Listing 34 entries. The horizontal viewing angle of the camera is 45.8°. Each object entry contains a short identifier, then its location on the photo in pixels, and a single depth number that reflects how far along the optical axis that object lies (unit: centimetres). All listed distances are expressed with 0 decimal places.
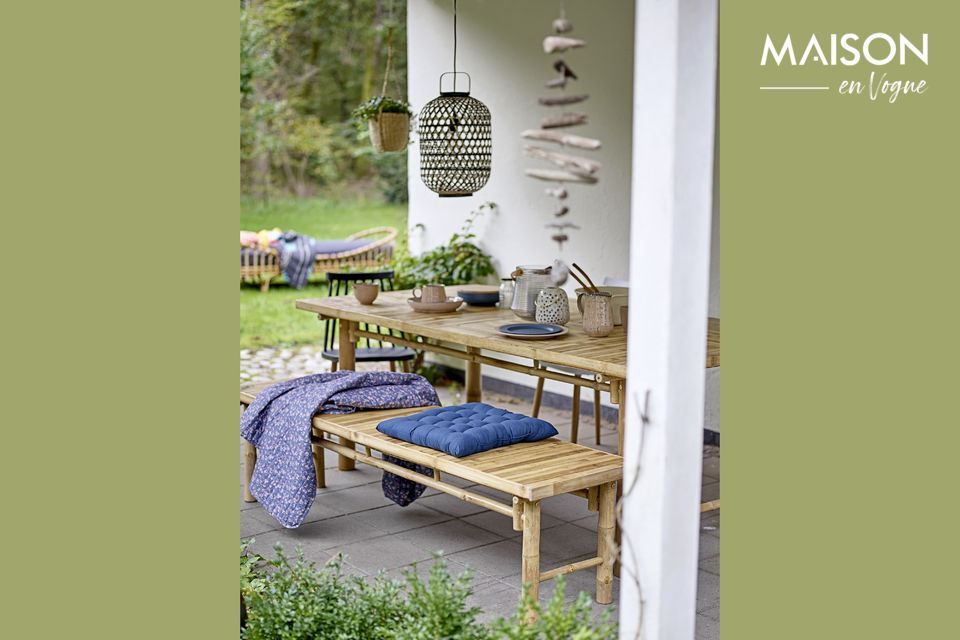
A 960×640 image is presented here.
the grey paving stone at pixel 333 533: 469
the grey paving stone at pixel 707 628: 373
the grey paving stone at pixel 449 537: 467
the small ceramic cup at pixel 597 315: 473
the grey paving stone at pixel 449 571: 427
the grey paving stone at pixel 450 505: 513
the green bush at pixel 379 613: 294
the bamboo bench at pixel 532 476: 380
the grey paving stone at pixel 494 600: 395
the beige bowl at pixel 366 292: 556
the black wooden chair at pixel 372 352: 638
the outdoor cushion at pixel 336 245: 1190
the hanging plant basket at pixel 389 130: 597
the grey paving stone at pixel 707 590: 402
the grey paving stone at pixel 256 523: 481
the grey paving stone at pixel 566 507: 505
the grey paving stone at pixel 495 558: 438
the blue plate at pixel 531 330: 470
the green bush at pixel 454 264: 727
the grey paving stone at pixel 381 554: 444
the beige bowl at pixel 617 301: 499
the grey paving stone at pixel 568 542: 460
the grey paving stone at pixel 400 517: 492
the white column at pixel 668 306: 263
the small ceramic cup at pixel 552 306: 498
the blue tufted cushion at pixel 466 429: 414
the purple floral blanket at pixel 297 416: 467
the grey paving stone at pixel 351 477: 554
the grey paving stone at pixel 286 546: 451
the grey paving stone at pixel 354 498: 519
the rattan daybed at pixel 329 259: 1153
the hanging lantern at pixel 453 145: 539
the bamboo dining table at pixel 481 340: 432
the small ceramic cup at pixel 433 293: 537
